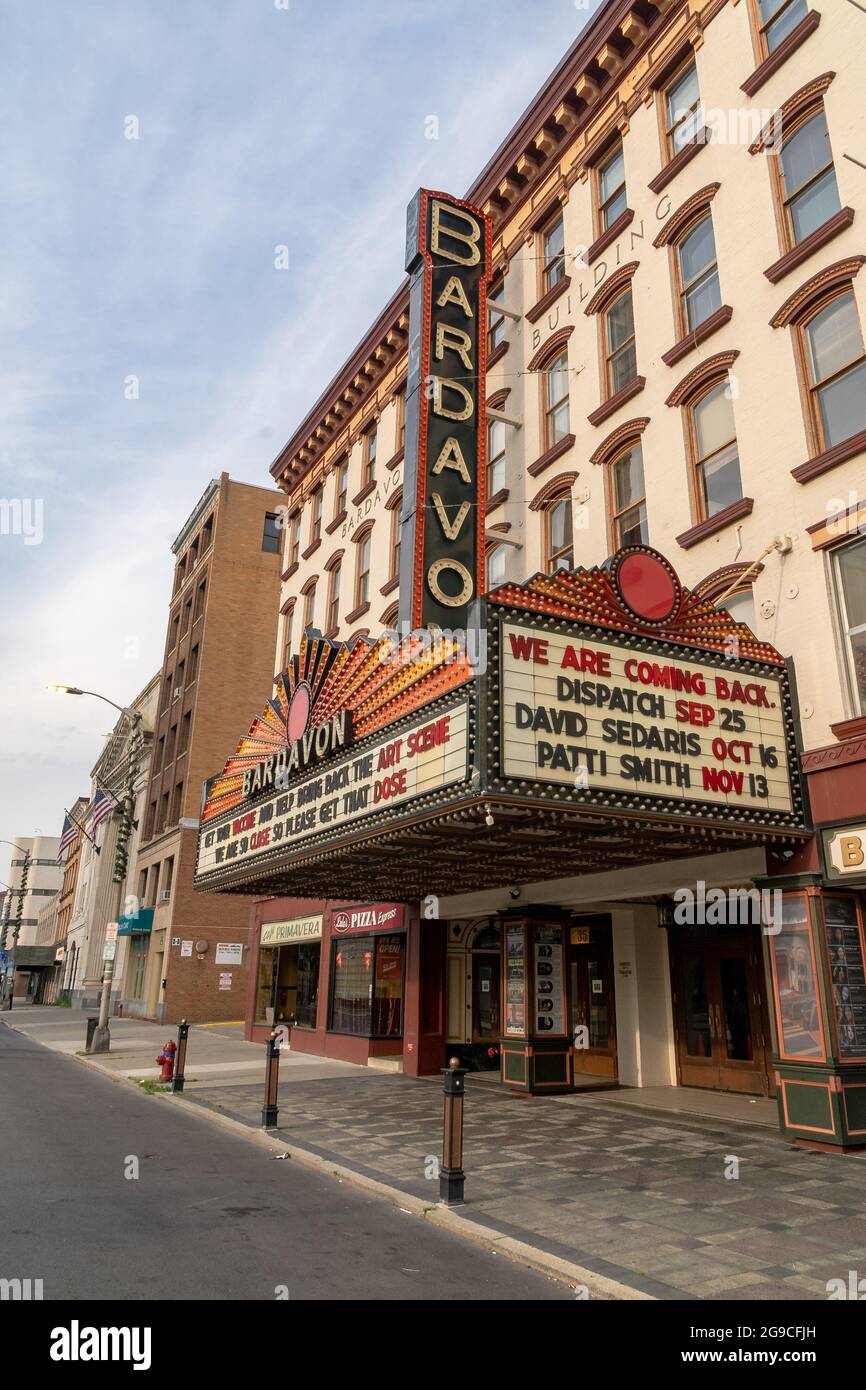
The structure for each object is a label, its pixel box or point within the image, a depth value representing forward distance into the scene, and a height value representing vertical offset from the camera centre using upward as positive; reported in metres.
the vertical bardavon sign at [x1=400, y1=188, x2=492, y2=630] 15.11 +9.86
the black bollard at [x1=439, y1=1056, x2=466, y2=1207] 8.45 -1.34
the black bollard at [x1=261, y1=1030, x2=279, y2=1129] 12.59 -1.28
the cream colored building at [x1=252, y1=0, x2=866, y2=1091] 12.56 +10.07
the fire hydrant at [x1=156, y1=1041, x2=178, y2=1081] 18.15 -1.36
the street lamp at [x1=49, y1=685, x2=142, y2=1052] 24.22 +0.42
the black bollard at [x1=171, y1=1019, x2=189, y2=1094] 16.94 -1.34
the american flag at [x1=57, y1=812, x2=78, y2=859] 76.78 +12.31
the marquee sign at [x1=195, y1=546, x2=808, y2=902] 9.77 +2.81
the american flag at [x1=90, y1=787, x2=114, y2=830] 49.03 +9.08
